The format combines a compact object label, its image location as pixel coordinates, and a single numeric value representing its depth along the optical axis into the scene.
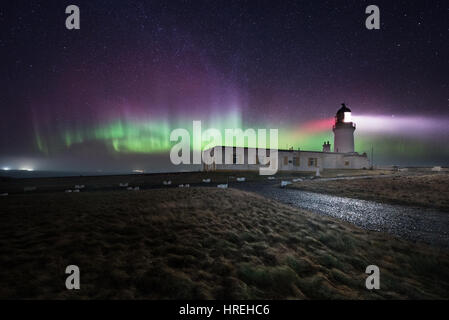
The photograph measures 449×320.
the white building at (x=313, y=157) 32.03
